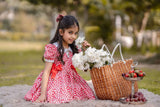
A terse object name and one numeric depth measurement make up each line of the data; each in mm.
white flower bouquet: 3656
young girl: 3982
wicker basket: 3783
